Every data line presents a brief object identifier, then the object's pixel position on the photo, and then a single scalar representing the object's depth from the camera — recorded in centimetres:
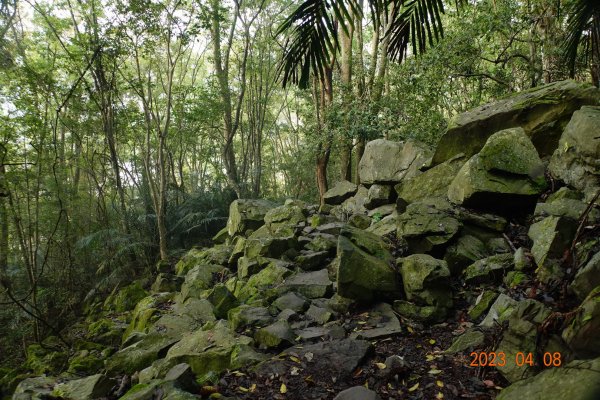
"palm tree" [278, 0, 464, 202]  192
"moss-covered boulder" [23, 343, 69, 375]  624
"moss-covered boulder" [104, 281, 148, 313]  880
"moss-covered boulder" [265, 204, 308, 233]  825
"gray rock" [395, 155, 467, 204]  611
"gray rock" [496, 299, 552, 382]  265
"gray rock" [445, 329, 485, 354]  328
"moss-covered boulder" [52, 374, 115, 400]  364
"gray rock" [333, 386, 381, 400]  276
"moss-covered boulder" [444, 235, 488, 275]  460
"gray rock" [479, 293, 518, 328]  335
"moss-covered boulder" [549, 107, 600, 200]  427
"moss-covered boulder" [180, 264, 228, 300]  715
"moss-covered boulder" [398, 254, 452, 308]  418
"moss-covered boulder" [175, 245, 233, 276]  838
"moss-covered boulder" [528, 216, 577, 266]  369
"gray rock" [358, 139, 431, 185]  723
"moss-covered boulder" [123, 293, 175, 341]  659
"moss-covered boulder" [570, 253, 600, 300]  264
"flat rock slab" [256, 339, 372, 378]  338
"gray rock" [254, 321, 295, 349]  400
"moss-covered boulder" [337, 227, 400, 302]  445
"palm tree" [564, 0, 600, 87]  236
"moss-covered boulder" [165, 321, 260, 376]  379
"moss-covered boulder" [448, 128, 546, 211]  479
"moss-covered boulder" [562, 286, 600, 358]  217
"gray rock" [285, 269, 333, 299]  533
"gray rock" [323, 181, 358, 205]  921
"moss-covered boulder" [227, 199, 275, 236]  928
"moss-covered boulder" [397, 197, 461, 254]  479
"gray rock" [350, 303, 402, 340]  393
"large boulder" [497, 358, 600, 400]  180
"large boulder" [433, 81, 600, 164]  540
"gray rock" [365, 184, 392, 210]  750
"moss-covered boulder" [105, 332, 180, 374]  463
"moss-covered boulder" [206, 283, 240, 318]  560
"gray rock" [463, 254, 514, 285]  416
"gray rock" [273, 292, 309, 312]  500
